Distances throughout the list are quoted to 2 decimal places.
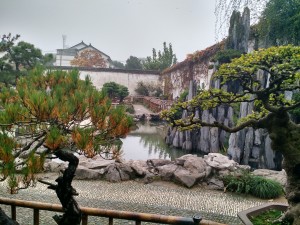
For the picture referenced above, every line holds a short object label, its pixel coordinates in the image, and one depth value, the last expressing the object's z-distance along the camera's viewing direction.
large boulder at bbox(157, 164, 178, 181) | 4.64
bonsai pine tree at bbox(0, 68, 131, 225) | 1.41
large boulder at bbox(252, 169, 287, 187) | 4.41
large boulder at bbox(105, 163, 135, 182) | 4.56
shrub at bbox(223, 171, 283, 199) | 4.07
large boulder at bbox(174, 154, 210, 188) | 4.41
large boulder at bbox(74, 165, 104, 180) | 4.56
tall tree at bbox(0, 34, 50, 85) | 9.27
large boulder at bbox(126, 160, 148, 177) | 4.67
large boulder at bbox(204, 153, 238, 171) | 4.71
